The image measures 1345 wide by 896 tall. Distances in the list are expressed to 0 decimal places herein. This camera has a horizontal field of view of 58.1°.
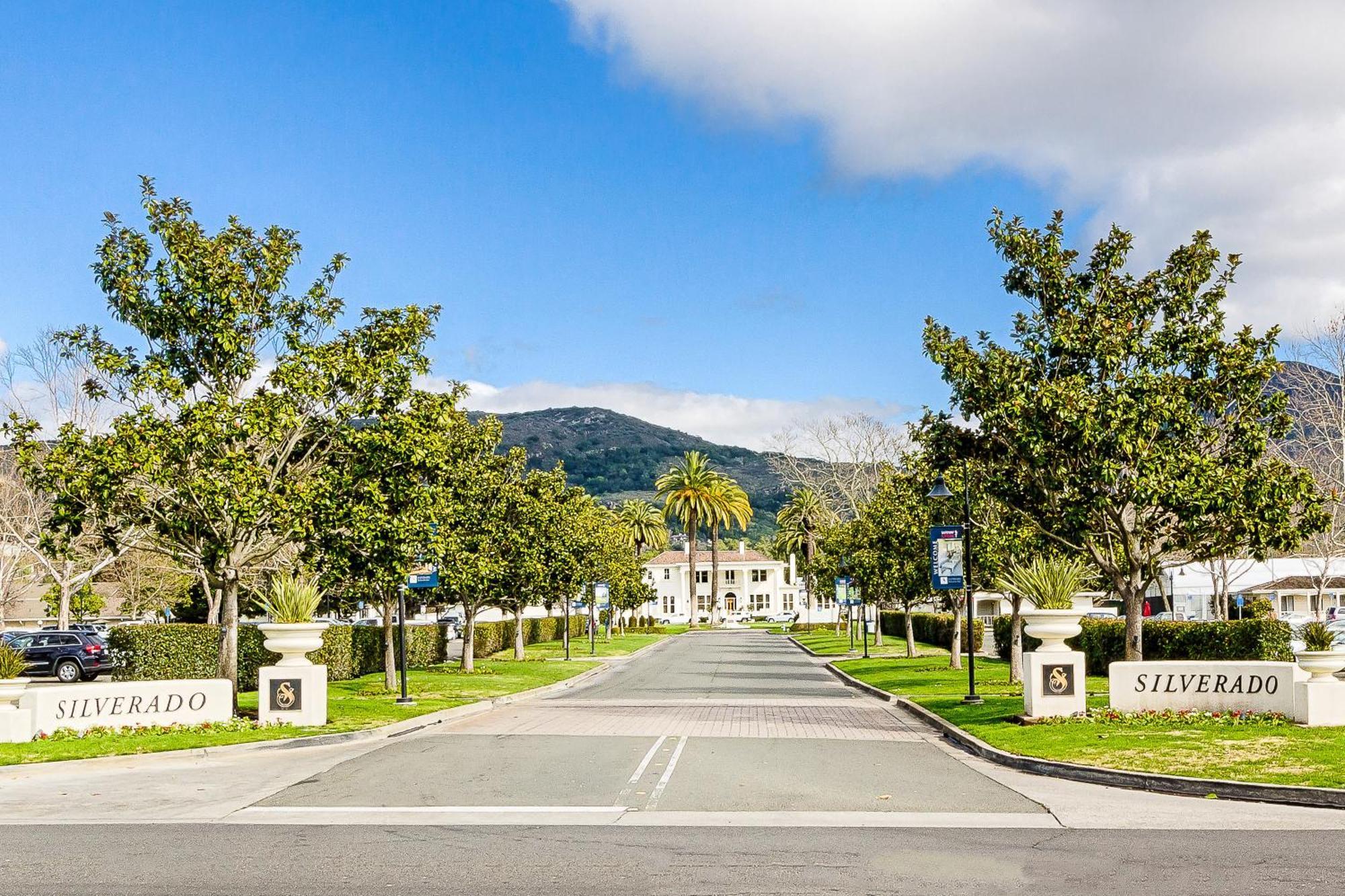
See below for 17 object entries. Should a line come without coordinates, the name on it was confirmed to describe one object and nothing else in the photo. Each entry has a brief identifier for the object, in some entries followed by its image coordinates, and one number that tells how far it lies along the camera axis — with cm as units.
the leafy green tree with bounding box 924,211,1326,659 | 2181
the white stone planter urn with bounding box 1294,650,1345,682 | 1767
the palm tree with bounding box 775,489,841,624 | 8675
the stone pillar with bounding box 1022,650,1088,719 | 1970
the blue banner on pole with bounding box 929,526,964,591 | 2673
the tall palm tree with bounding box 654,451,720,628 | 10425
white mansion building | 15325
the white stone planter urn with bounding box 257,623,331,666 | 1994
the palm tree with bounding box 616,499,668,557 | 11506
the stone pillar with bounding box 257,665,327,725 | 1991
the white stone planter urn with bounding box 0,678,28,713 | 1741
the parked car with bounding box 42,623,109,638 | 4016
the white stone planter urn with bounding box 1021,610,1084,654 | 1964
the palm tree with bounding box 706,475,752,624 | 10512
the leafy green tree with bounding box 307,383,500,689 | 2156
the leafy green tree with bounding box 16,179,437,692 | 2025
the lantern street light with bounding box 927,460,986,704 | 2419
